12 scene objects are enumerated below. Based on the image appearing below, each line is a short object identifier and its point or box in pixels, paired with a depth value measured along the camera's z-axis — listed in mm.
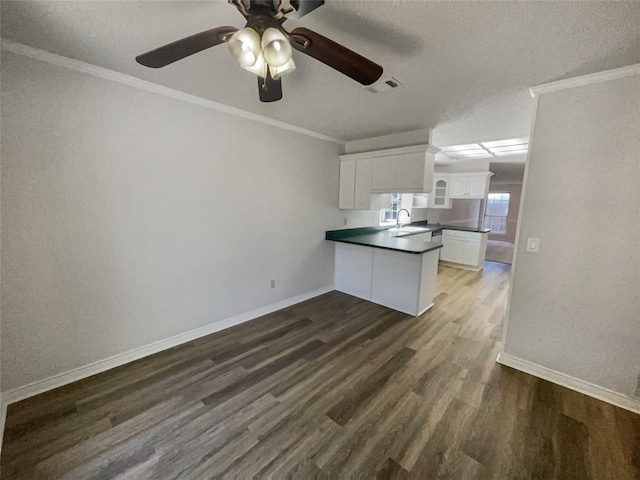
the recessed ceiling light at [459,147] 4270
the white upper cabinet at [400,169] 3305
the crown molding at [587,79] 1747
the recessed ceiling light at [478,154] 5081
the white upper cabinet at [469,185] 5793
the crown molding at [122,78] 1687
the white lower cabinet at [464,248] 5641
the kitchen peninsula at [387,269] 3342
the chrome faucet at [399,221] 5555
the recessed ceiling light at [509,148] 4281
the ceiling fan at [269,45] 1084
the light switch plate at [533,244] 2193
